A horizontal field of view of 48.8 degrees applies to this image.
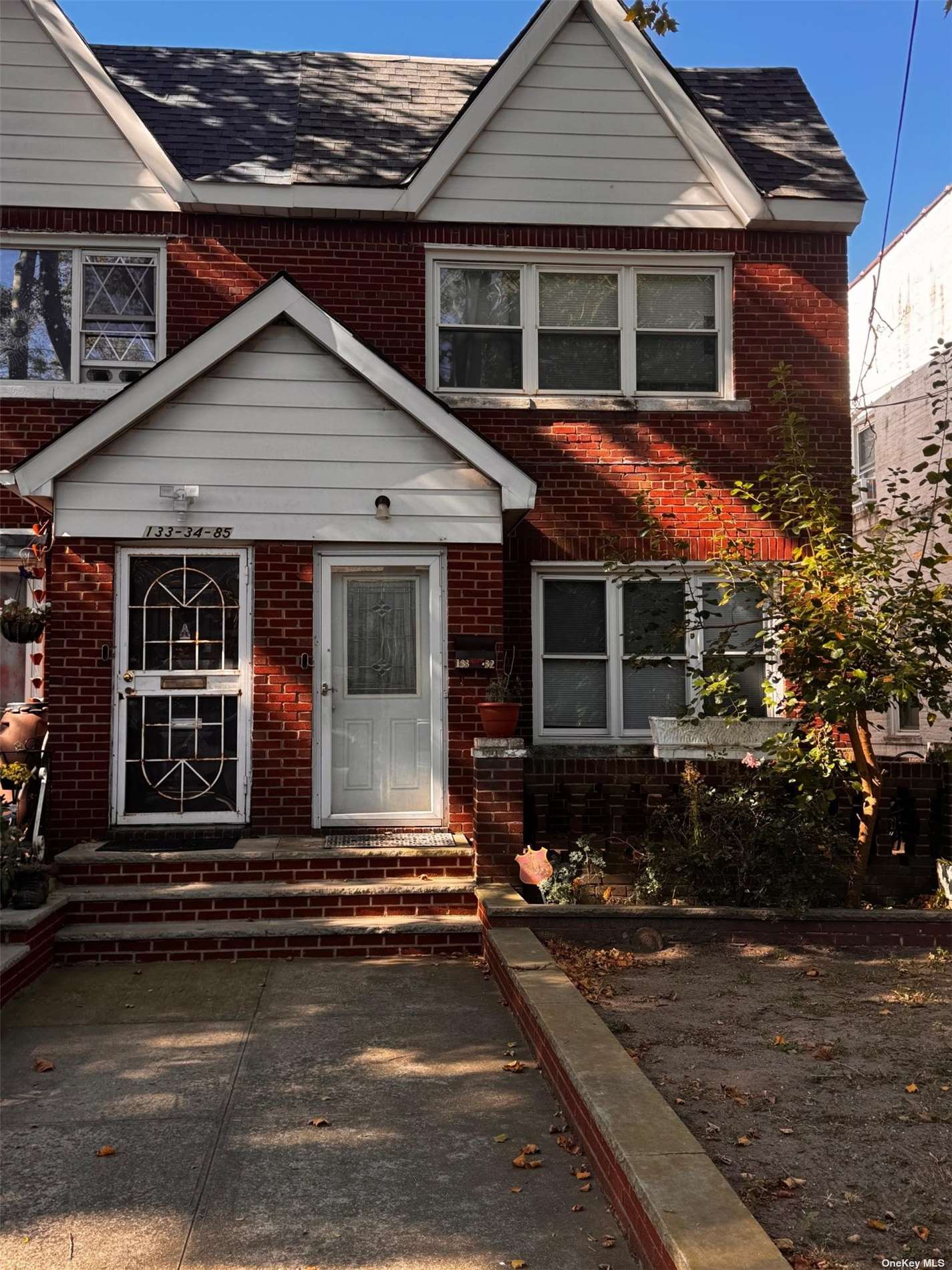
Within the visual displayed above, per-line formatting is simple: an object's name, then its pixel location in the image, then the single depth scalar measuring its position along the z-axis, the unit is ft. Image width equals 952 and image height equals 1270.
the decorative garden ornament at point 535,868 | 23.91
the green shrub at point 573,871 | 23.89
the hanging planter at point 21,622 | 26.55
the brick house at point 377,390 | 27.09
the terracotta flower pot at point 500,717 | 25.62
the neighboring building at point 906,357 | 51.44
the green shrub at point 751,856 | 23.80
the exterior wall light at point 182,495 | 26.96
